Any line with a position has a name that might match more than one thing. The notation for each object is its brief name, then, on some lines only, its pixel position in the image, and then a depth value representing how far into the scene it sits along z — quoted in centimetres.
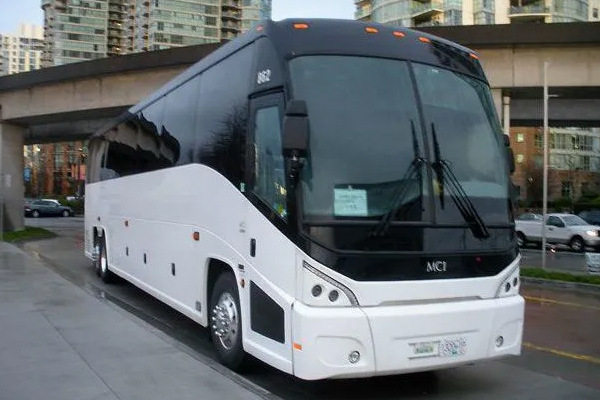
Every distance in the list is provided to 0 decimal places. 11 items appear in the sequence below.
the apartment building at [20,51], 17912
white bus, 502
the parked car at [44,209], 5406
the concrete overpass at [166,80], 1794
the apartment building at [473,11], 8466
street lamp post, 1554
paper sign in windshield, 511
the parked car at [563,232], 2520
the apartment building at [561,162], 7531
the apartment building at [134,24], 13662
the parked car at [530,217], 2838
